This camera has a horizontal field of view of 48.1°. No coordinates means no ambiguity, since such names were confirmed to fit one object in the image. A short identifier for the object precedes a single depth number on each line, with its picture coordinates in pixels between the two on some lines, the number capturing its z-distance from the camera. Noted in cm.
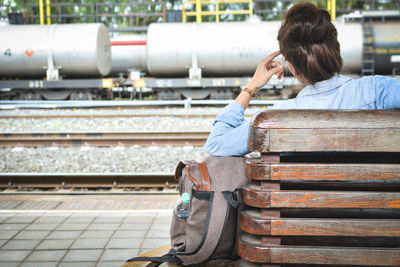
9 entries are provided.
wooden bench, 136
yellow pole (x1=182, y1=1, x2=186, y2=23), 1905
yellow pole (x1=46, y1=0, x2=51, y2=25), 1988
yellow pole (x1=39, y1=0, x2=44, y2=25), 1950
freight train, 1551
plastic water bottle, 173
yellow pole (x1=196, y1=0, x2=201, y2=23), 1820
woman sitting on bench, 167
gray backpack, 162
